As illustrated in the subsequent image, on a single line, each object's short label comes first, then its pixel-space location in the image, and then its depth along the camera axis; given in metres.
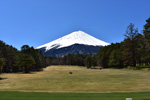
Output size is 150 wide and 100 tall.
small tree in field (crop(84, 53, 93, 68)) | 127.01
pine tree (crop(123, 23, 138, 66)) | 71.44
